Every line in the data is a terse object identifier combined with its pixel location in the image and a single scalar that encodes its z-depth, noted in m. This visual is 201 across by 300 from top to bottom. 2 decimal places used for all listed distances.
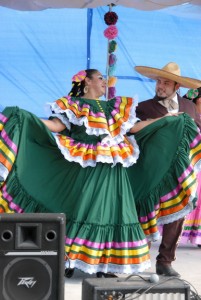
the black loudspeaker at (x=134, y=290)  4.05
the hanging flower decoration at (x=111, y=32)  8.70
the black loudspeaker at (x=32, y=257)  4.11
